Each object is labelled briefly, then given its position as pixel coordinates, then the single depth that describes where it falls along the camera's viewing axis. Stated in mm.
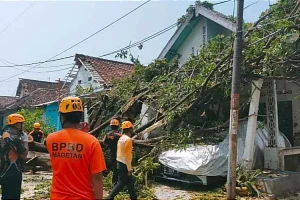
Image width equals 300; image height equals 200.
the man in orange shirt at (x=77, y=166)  3004
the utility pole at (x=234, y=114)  7426
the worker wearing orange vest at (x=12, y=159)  5199
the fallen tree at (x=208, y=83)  9164
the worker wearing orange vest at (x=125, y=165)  6715
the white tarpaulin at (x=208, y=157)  8773
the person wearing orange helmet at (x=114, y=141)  7980
